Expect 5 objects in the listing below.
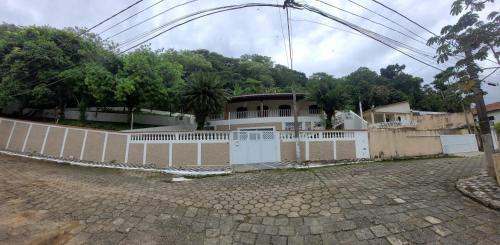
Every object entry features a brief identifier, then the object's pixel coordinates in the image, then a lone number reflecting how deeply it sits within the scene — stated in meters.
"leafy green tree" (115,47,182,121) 14.36
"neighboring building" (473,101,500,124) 24.90
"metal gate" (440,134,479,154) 14.49
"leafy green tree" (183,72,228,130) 14.81
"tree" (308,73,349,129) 15.10
